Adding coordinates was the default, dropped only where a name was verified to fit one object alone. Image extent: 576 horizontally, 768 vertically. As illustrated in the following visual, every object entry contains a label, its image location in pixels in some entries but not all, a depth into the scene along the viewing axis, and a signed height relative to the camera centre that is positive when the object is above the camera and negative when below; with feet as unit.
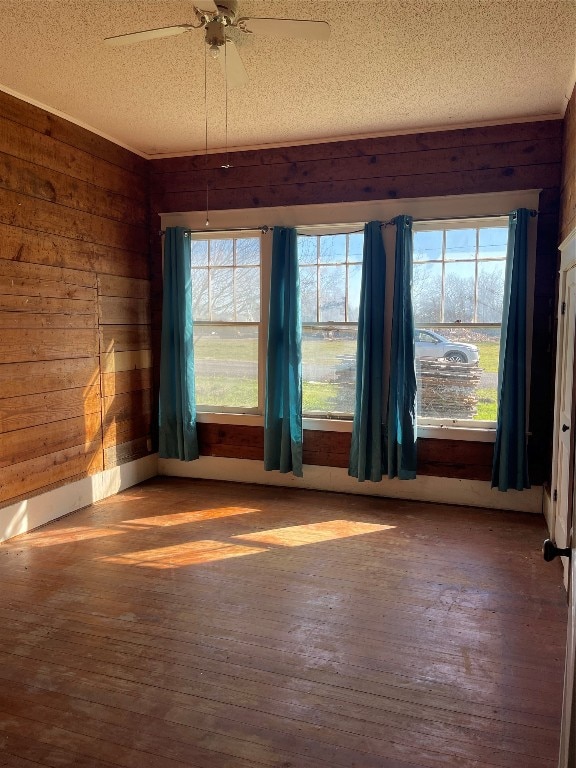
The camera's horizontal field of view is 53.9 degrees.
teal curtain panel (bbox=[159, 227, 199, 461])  16.81 -0.63
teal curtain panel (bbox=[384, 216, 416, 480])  14.73 -1.07
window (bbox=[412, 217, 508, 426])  14.58 +0.49
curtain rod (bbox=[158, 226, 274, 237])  16.31 +2.98
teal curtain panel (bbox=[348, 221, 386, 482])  15.01 -0.64
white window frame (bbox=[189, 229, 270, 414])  16.63 +0.24
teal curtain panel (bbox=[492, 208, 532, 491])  13.79 -0.90
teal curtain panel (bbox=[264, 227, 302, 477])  15.80 -0.81
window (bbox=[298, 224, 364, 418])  15.85 +0.42
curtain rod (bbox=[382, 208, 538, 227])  13.97 +2.94
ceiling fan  7.94 +4.34
